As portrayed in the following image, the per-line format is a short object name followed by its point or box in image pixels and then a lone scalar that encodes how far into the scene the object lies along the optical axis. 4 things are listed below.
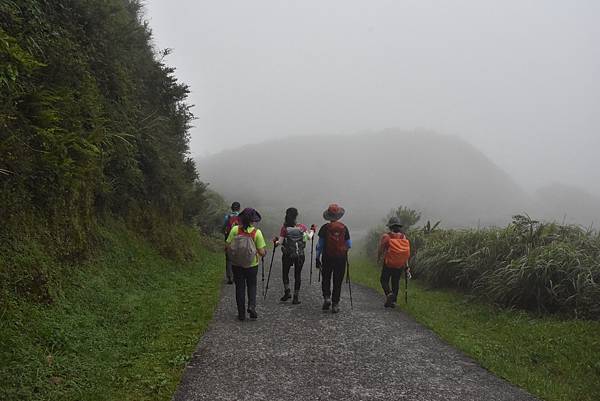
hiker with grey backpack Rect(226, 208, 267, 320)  7.87
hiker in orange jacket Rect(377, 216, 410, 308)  9.91
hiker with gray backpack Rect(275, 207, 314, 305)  9.43
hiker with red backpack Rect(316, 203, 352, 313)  9.02
